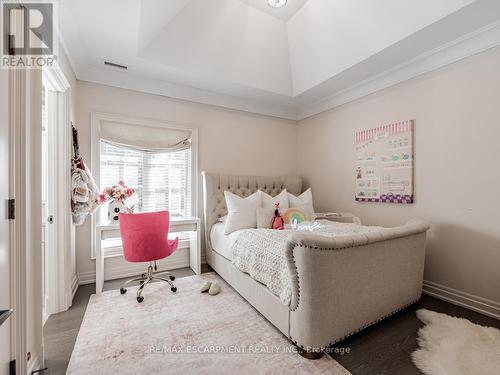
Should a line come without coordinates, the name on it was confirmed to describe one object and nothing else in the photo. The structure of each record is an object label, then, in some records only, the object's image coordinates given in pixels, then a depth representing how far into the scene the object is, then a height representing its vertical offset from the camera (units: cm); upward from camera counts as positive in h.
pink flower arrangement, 263 -8
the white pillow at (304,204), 308 -25
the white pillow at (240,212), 275 -32
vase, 271 -28
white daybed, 146 -71
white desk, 245 -61
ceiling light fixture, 253 +202
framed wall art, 261 +27
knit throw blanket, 171 -59
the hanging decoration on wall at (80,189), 225 -3
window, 291 +14
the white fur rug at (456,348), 143 -112
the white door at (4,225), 107 -18
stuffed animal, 277 -43
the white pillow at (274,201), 300 -20
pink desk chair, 226 -49
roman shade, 284 +64
